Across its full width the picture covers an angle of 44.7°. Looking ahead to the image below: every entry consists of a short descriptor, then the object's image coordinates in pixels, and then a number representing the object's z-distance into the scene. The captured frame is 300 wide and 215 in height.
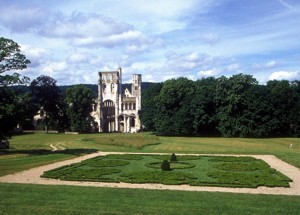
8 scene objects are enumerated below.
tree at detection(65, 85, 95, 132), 80.06
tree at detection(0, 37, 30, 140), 33.75
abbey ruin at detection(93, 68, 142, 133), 99.62
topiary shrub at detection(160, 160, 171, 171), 26.67
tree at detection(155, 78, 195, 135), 68.81
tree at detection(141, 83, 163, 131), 82.06
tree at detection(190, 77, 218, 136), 67.31
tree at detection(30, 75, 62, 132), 81.62
